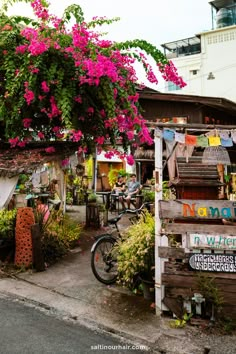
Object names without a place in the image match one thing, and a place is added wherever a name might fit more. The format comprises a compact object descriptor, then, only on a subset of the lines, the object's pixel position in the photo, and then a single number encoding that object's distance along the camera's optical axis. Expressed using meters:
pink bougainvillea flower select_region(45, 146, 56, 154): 8.38
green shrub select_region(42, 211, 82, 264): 7.93
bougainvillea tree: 6.76
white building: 30.05
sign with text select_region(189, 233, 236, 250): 4.89
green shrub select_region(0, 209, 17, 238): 7.85
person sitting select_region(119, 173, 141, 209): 13.09
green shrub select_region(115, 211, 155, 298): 5.66
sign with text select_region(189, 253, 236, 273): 4.88
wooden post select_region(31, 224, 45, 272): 7.23
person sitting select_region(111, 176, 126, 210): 14.04
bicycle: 6.53
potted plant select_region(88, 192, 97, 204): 11.53
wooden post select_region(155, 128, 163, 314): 5.14
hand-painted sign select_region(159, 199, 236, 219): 5.07
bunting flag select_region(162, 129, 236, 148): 5.16
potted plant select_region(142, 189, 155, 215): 12.23
